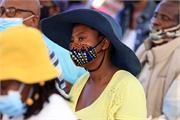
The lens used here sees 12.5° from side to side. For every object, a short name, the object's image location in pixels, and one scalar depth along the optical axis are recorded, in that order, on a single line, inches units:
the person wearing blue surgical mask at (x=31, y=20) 223.3
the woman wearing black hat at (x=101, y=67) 168.5
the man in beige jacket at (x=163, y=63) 237.8
